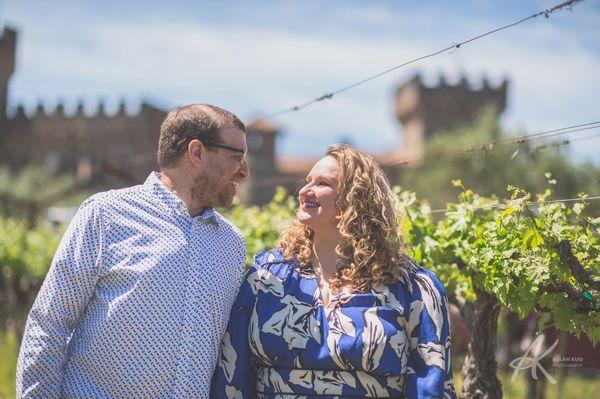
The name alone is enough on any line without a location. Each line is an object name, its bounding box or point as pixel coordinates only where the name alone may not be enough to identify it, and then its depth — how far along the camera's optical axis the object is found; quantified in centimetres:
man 312
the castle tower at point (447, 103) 5447
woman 315
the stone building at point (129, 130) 5469
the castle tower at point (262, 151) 5597
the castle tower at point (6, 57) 5406
